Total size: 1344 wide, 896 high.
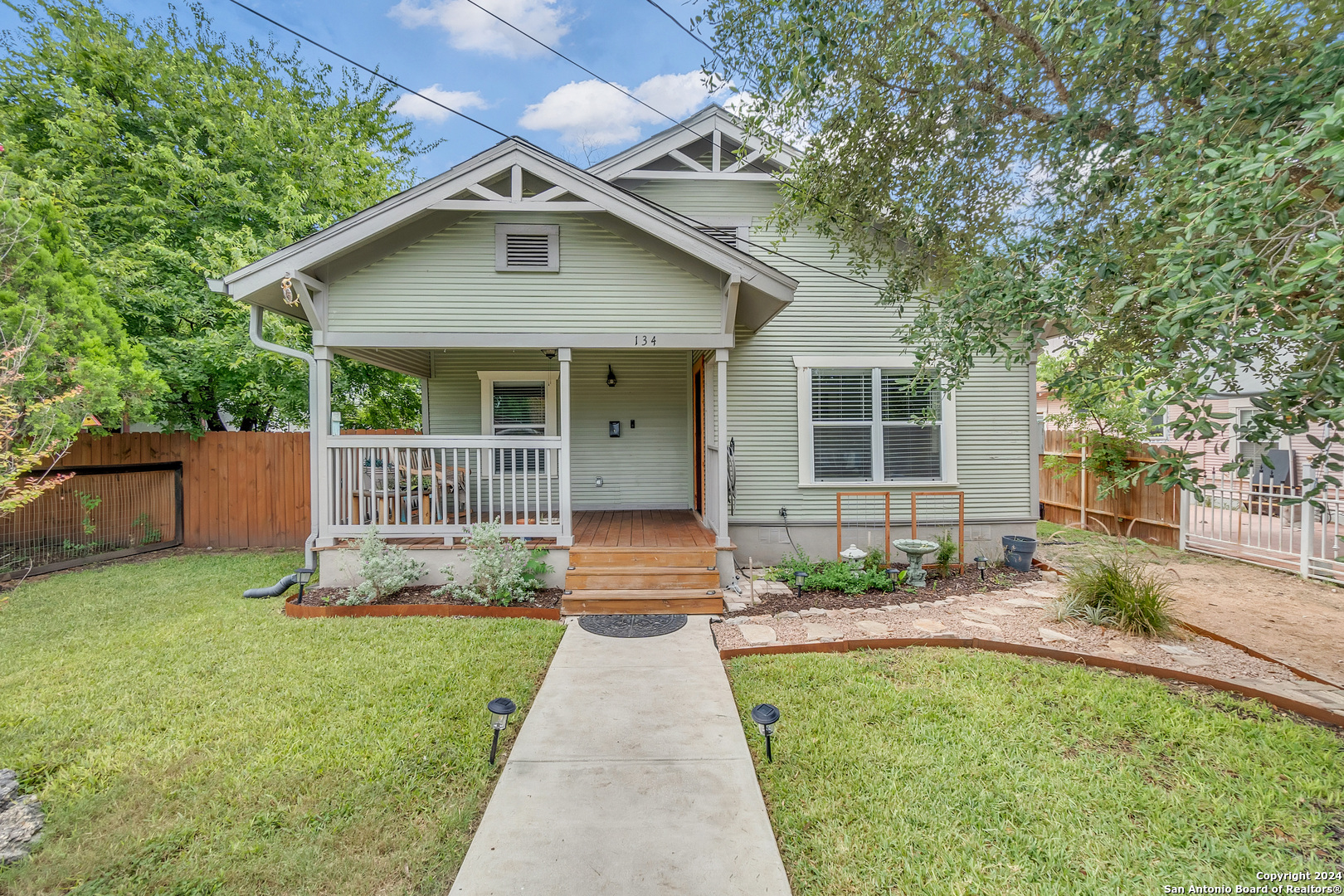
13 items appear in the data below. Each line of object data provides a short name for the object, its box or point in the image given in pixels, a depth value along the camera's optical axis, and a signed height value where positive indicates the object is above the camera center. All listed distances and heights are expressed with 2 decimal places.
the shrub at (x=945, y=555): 6.85 -1.39
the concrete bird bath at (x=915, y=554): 6.39 -1.29
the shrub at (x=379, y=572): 5.61 -1.28
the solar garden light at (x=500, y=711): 2.88 -1.39
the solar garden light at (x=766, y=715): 2.74 -1.37
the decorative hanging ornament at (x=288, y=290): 5.69 +1.72
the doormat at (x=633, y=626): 5.05 -1.71
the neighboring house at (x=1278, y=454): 9.97 -0.20
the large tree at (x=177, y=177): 8.72 +4.89
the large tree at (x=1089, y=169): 2.45 +1.97
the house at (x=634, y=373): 5.91 +1.11
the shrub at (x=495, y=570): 5.61 -1.26
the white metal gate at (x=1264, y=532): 6.62 -1.27
